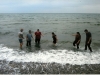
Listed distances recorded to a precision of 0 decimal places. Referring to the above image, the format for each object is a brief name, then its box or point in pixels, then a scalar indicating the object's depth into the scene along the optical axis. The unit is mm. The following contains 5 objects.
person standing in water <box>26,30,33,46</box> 12531
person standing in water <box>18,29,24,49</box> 11602
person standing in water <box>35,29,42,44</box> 13387
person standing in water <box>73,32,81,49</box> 12141
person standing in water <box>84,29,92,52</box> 10720
